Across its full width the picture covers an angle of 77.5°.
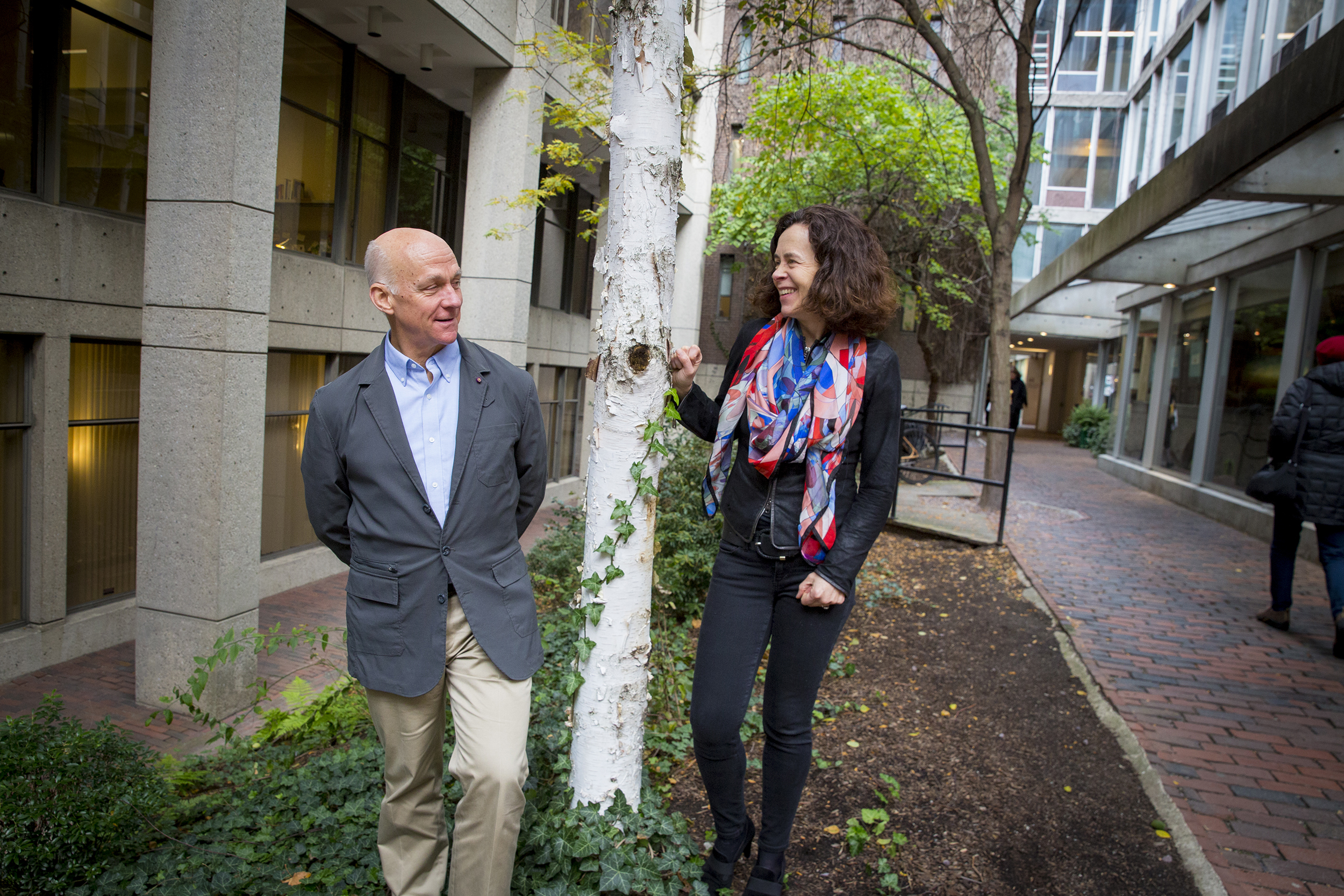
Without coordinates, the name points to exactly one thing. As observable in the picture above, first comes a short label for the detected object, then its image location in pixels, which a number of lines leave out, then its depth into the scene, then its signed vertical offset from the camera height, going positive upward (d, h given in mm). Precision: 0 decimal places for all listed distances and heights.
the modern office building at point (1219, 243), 6590 +2051
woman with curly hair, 2479 -356
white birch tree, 2596 -40
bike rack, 8844 -844
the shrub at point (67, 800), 2654 -1608
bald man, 2242 -557
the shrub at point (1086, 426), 24547 -500
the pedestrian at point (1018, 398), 19719 +147
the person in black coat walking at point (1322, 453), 5699 -182
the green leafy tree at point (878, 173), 13195 +3985
